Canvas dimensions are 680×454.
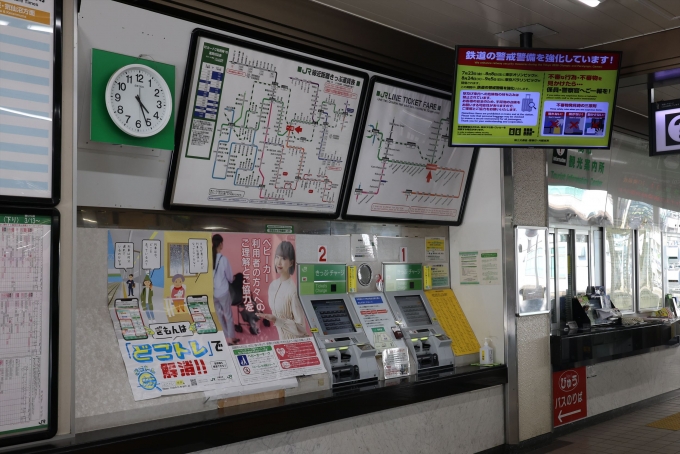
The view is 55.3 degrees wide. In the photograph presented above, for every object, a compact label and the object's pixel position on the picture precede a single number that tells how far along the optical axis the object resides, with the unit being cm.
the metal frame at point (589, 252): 672
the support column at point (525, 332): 538
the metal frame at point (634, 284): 779
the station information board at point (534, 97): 442
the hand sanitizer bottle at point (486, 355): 536
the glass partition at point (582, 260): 704
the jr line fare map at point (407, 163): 485
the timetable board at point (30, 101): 285
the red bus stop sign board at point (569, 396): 593
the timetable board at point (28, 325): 280
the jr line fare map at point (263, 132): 389
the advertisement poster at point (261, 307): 409
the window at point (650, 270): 796
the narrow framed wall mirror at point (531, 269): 548
